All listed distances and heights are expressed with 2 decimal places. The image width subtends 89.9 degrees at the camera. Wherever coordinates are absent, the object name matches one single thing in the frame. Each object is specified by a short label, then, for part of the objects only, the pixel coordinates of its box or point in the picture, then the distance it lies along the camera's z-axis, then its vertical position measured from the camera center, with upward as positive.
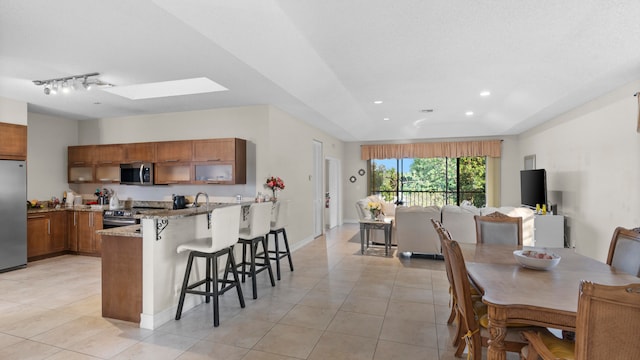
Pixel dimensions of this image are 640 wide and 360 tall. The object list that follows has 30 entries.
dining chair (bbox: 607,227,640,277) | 2.20 -0.52
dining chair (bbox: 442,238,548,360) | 1.96 -0.87
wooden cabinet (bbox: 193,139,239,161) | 4.98 +0.49
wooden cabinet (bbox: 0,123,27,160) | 4.65 +0.57
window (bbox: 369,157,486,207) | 9.37 +0.00
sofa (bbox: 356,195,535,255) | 5.14 -0.74
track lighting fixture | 3.82 +1.22
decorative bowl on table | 2.17 -0.55
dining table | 1.60 -0.63
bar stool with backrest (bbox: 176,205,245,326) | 2.98 -0.64
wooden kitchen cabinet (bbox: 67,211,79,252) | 5.73 -0.91
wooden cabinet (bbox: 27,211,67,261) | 5.21 -0.91
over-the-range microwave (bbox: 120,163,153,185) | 5.52 +0.11
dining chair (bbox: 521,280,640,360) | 1.19 -0.54
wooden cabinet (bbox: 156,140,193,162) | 5.29 +0.49
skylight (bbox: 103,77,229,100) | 4.50 +1.33
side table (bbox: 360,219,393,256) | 5.73 -0.85
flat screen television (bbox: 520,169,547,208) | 5.91 -0.15
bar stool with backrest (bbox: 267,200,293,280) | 4.57 -0.61
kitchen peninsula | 2.99 -0.86
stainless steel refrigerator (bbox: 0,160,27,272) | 4.61 -0.50
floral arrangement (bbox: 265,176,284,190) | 5.05 -0.04
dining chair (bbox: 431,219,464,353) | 2.32 -0.72
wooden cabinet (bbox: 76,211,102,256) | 5.62 -0.91
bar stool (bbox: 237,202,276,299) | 3.77 -0.63
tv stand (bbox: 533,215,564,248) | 5.50 -0.87
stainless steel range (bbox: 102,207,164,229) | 5.33 -0.64
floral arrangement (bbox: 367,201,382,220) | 5.86 -0.53
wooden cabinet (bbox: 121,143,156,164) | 5.53 +0.49
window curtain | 8.99 +0.90
